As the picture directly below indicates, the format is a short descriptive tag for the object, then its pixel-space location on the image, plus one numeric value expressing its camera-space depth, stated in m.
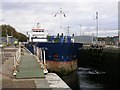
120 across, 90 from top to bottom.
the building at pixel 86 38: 57.22
